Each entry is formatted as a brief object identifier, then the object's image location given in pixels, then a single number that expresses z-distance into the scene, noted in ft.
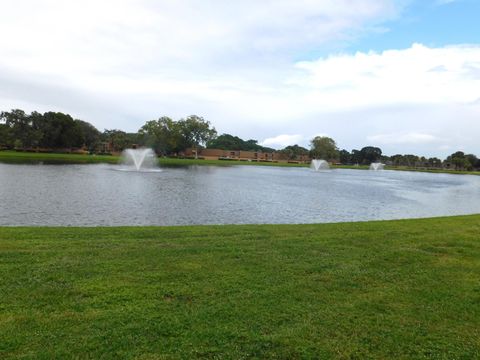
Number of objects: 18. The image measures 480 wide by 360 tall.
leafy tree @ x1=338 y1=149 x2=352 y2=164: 603.31
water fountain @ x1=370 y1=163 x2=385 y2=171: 487.16
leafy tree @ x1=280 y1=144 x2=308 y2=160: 540.93
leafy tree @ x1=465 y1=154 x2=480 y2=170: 558.56
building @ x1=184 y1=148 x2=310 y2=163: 490.85
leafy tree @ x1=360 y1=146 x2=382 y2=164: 589.90
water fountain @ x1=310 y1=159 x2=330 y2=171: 390.83
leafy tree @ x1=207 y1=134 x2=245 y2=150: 555.69
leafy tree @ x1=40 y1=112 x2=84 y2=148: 288.71
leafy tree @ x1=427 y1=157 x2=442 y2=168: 598.75
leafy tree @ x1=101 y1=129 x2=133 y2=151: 383.45
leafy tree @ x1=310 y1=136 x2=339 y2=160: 501.23
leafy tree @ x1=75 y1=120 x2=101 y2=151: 381.73
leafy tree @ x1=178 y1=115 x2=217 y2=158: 372.38
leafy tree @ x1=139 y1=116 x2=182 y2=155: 355.77
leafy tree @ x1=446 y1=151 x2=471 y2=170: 523.70
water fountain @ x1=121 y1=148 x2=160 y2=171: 186.97
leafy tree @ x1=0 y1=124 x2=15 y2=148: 279.69
